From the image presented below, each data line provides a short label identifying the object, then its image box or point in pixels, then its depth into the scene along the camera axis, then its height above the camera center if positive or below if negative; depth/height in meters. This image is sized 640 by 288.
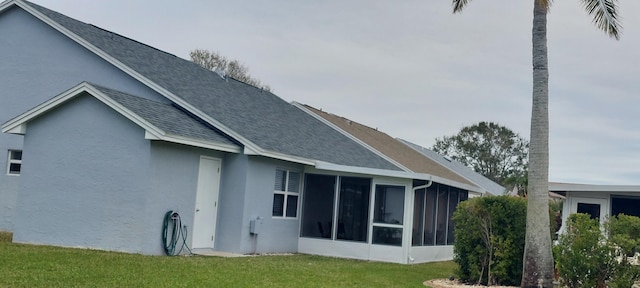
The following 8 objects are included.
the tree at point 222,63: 50.34 +9.46
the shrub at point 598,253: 13.60 -0.53
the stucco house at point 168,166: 15.33 +0.77
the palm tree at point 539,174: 13.48 +0.89
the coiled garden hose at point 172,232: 15.63 -0.83
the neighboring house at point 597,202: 23.22 +0.77
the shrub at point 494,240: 15.06 -0.47
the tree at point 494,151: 64.31 +5.97
